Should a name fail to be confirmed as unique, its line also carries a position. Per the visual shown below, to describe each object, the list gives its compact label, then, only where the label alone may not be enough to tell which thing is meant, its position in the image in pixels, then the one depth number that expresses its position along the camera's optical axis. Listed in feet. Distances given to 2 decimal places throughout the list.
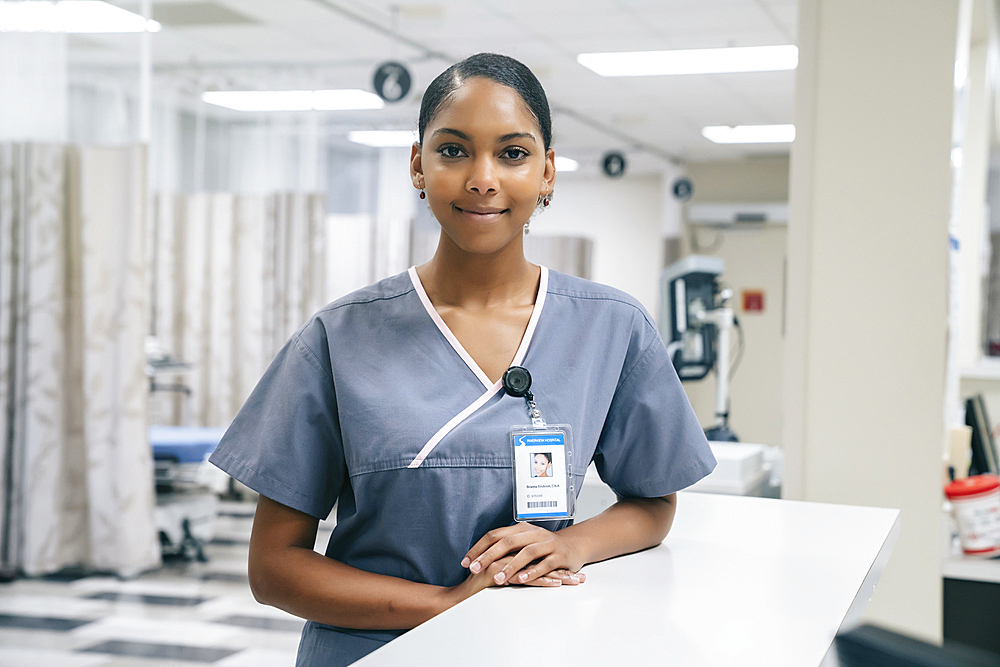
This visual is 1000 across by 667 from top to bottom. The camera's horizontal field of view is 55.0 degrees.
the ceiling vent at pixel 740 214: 32.96
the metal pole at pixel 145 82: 15.05
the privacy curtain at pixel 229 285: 20.44
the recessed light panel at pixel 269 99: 20.54
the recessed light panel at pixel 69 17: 14.51
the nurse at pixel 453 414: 3.84
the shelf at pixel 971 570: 6.86
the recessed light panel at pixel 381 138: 26.84
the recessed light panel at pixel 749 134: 27.71
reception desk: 2.94
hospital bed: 16.22
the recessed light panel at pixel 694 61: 19.38
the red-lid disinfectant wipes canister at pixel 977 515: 6.97
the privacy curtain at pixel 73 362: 14.30
